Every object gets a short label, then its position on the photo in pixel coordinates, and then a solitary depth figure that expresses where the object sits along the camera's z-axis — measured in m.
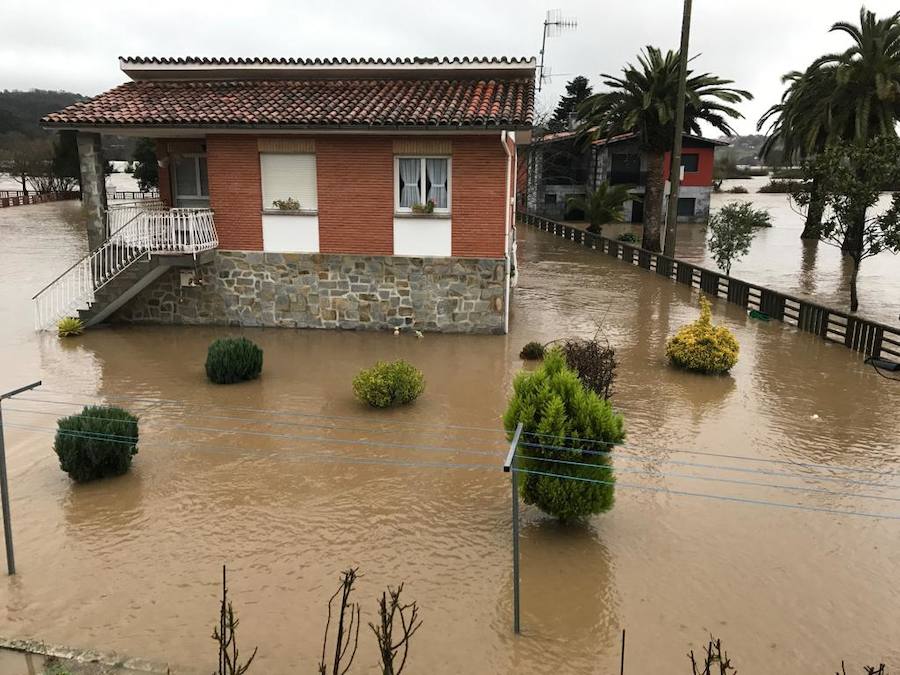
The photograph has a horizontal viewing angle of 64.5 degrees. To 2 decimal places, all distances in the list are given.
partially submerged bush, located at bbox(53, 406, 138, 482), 9.27
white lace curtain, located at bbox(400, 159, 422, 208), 17.08
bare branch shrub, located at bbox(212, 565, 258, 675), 4.31
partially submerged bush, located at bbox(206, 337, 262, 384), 13.47
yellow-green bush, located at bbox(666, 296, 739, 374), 14.58
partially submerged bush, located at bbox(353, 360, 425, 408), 12.16
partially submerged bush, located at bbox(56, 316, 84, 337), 17.00
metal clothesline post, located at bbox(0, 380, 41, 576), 7.21
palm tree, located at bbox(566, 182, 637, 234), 45.59
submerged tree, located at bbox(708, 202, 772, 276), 26.12
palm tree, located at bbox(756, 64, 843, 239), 33.72
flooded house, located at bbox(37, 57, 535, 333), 16.69
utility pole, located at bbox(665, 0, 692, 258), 27.39
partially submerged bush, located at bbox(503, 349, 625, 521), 7.73
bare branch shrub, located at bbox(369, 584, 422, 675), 4.42
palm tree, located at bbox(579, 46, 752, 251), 32.50
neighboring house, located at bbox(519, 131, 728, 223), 54.41
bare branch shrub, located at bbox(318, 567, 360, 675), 6.14
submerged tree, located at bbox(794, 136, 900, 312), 20.11
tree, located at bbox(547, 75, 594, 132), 74.47
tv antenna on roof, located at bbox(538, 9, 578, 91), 50.16
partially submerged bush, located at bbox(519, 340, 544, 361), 15.50
